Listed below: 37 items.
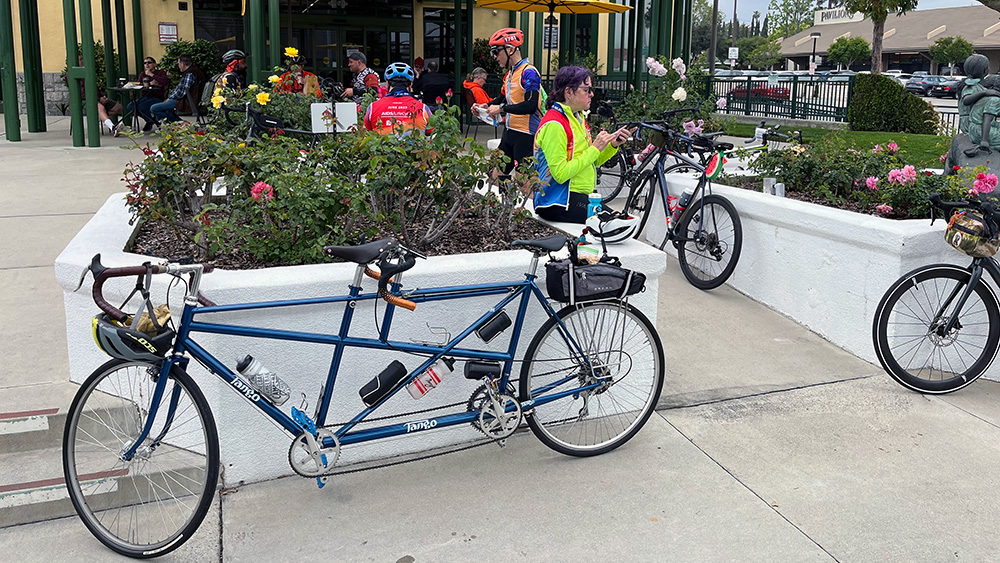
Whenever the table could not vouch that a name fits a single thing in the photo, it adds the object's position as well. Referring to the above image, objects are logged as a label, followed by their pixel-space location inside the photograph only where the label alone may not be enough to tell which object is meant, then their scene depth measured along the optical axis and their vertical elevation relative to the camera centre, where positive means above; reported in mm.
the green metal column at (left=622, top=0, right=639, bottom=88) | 16062 +1199
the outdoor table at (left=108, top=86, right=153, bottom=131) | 15344 +254
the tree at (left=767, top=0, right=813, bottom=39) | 85562 +10928
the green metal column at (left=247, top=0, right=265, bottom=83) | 11656 +1072
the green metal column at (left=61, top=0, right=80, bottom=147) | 12477 +576
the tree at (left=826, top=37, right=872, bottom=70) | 65625 +5286
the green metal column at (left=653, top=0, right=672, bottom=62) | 14803 +1585
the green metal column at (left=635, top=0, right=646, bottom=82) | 15156 +1470
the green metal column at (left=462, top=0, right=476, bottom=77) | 18125 +1660
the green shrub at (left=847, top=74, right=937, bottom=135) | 17891 +225
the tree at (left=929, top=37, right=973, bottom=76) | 57819 +4738
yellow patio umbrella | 12289 +1625
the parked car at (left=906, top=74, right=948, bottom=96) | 42000 +1836
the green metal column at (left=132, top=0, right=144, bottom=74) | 20394 +1991
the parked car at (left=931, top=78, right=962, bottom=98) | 41625 +1453
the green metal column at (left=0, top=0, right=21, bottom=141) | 13477 +638
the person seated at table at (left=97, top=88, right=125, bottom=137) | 15172 +109
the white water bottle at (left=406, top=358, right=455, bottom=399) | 3396 -1024
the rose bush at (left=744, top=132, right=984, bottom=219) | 5492 -392
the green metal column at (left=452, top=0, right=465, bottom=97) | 18047 +1410
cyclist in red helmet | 7090 +166
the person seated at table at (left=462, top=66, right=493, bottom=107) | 12914 +496
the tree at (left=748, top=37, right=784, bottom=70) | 71375 +5314
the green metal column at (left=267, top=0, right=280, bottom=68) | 12339 +1334
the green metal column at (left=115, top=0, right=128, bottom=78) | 18562 +1638
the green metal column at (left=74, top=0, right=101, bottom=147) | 12704 +403
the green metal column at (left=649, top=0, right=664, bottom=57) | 14789 +1478
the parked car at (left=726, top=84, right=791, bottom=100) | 20641 +646
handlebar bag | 4406 -596
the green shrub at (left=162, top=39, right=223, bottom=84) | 18641 +1308
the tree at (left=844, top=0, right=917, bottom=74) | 30984 +4071
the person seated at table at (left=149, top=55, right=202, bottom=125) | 14188 +363
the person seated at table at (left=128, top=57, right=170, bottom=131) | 15156 +422
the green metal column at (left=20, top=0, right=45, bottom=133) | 14753 +832
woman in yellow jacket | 4953 -186
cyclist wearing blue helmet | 7168 +104
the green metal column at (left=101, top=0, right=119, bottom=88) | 17562 +1428
